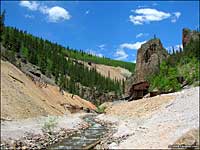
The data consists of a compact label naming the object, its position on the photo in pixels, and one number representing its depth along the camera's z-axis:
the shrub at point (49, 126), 20.00
